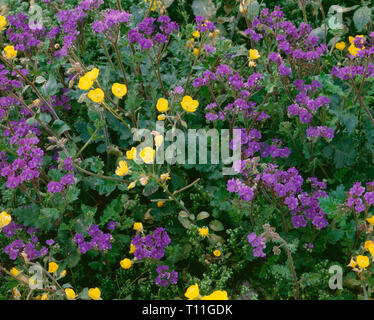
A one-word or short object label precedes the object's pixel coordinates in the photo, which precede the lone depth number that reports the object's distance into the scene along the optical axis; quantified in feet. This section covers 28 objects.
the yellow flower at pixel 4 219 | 7.05
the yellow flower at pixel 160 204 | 8.22
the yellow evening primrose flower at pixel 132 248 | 7.71
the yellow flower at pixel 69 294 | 6.45
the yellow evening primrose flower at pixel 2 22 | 8.07
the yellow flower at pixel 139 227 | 7.48
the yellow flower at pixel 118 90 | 7.68
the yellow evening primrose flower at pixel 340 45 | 9.71
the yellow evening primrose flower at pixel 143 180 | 6.47
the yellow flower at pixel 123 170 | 6.82
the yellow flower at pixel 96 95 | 7.13
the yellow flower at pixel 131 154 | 7.09
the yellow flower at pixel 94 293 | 6.65
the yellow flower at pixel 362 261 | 6.18
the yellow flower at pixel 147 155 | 6.59
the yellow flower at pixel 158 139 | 7.01
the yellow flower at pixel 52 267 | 6.97
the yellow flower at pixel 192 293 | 5.24
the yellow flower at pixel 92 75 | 7.20
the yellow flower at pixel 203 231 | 7.52
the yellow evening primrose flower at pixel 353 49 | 8.24
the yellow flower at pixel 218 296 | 5.16
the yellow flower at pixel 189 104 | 7.64
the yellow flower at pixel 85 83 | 7.22
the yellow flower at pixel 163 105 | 7.54
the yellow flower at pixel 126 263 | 7.43
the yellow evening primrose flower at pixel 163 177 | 6.99
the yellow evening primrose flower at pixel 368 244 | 6.24
